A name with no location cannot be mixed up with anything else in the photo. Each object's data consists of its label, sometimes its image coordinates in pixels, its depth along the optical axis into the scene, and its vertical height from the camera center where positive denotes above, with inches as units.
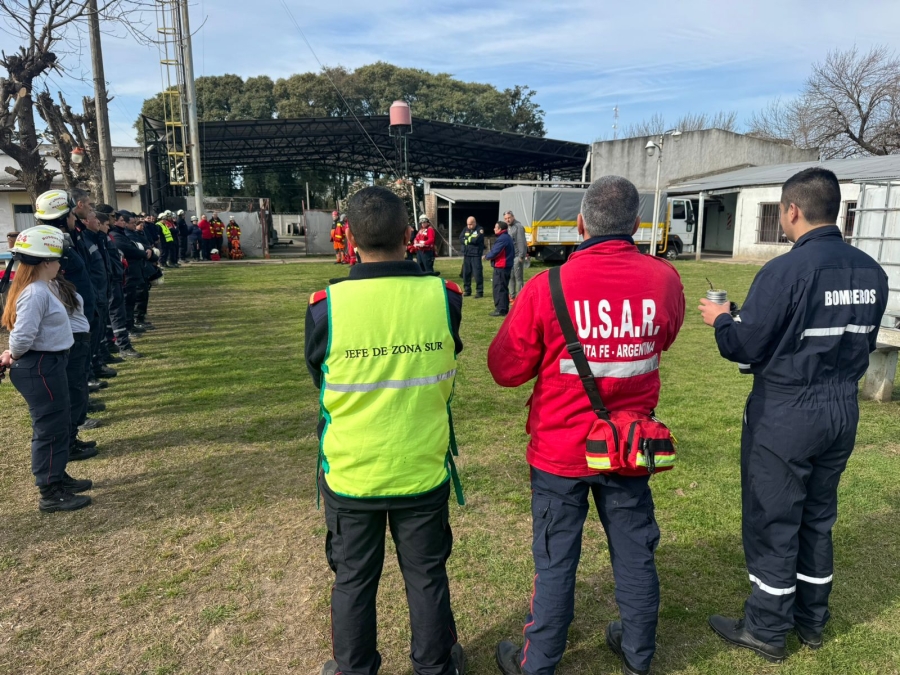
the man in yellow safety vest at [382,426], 77.2 -25.9
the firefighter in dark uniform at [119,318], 304.2 -42.7
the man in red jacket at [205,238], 856.7 +0.9
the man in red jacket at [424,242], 532.4 -2.7
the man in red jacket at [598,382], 82.7 -21.1
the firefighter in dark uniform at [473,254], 471.2 -12.2
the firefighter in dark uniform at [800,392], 90.1 -23.9
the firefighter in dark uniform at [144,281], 362.3 -26.4
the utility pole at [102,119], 412.8 +88.8
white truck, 785.6 +32.4
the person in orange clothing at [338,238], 811.4 +0.5
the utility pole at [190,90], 845.8 +216.5
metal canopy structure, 1160.8 +204.2
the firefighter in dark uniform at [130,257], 334.6 -10.8
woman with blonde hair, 147.7 -30.6
